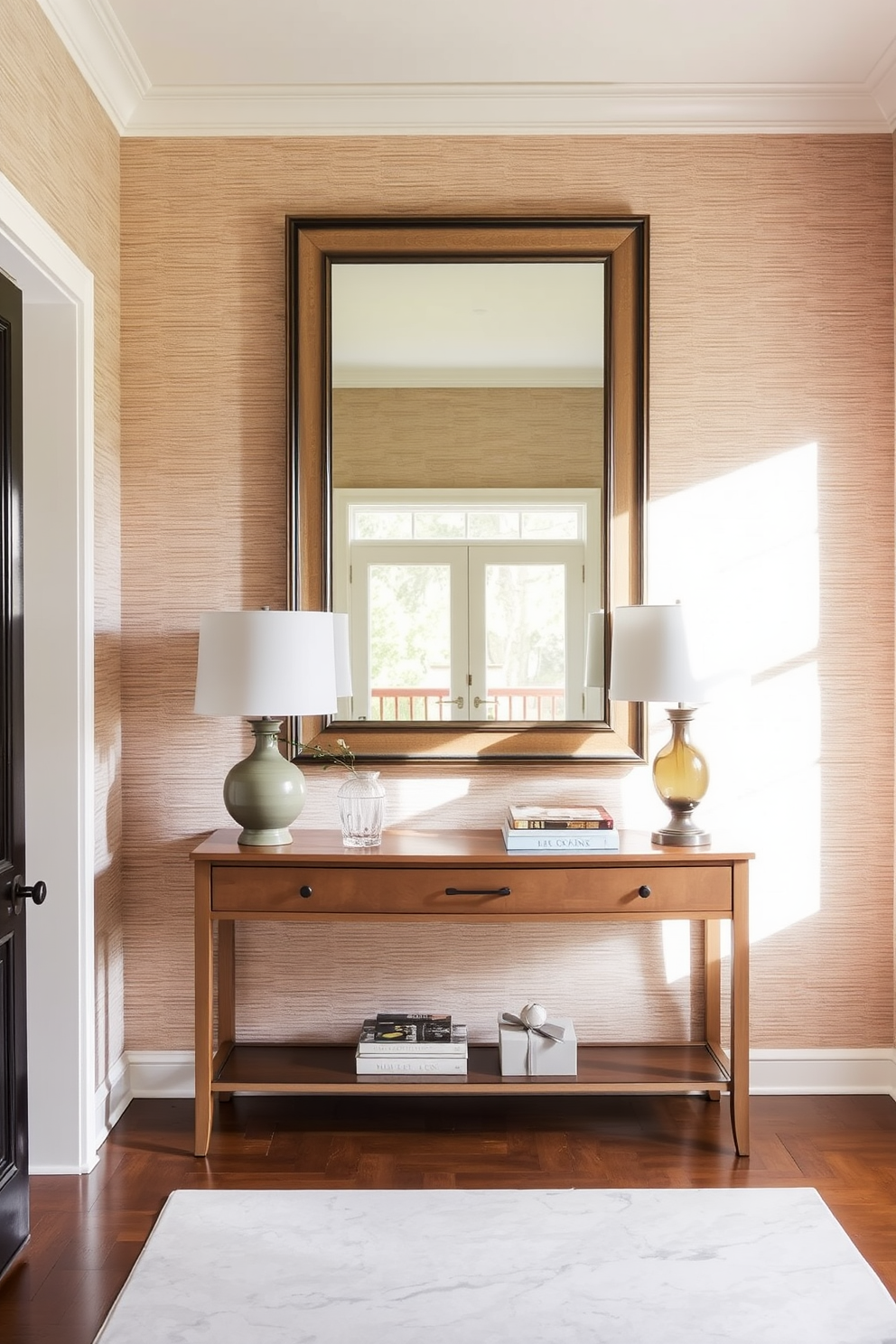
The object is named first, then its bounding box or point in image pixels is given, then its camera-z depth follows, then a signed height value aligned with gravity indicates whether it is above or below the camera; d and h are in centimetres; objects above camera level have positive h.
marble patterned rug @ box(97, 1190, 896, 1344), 203 -129
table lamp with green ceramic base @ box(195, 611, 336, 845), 268 -6
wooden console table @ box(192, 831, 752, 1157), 270 -60
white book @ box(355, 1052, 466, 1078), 282 -110
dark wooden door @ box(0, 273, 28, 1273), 226 -35
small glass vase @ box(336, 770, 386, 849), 283 -41
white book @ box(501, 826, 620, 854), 274 -48
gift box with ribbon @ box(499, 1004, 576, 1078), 283 -107
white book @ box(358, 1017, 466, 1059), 283 -105
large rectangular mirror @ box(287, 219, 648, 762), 309 +60
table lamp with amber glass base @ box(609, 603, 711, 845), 275 -7
